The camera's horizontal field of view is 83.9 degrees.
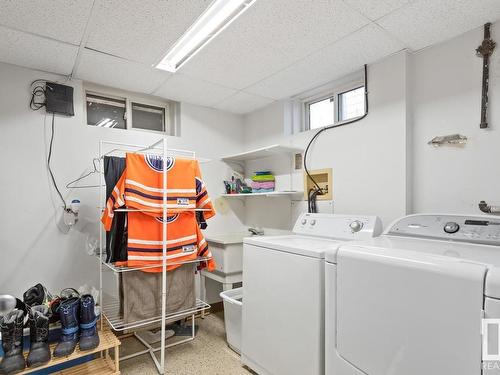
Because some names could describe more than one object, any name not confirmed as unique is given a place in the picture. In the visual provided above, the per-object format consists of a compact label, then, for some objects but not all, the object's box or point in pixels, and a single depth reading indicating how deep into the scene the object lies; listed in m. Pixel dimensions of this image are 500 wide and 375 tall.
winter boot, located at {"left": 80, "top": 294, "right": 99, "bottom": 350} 1.74
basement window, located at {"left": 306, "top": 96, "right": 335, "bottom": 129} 2.63
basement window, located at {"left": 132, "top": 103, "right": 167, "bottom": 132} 2.78
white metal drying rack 1.88
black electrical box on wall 2.21
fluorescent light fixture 1.50
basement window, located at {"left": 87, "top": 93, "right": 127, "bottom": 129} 2.54
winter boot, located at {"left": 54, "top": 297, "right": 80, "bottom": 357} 1.66
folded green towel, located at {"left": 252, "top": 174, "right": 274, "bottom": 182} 2.86
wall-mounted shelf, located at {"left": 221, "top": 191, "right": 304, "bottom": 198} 2.52
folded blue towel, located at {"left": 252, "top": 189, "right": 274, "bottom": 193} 2.83
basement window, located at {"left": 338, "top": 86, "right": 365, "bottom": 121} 2.36
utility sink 2.59
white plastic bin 2.17
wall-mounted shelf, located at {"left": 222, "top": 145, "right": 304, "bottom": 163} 2.62
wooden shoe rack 1.65
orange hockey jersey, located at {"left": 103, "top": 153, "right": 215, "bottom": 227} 1.87
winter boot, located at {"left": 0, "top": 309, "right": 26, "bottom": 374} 1.48
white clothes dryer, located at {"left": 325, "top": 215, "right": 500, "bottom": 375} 0.87
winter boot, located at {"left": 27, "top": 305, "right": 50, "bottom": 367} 1.57
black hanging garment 1.89
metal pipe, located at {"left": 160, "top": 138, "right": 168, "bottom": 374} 1.89
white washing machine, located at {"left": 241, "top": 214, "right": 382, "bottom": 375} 1.50
